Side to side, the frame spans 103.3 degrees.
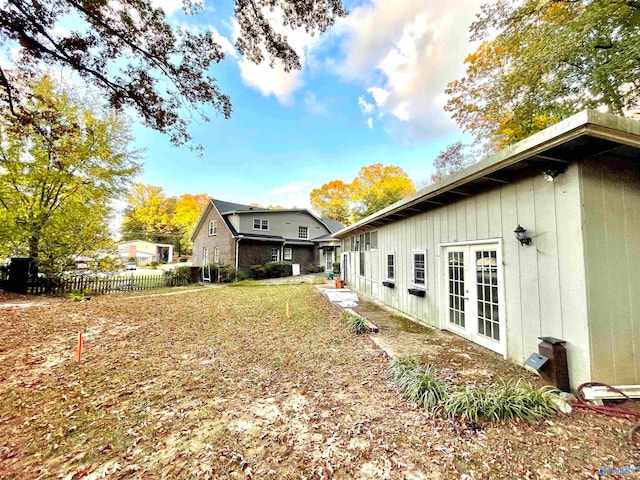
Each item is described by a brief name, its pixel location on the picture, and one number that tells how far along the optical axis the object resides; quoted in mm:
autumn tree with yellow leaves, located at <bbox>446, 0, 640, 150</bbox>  6508
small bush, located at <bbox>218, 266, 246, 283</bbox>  17250
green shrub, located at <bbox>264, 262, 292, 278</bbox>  19169
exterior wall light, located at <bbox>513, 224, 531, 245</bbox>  3717
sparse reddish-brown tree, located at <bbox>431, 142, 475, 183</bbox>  21766
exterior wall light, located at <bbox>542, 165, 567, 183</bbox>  3283
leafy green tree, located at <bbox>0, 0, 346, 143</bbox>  4488
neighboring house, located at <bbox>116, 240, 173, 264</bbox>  35719
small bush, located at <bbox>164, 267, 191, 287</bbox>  15602
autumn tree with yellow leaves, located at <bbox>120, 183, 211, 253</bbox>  34125
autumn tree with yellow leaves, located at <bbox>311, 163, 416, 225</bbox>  29462
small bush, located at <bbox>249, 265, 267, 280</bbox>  18469
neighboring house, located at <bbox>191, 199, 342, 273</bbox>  18766
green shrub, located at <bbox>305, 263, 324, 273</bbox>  22281
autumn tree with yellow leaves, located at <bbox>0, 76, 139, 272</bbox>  9531
